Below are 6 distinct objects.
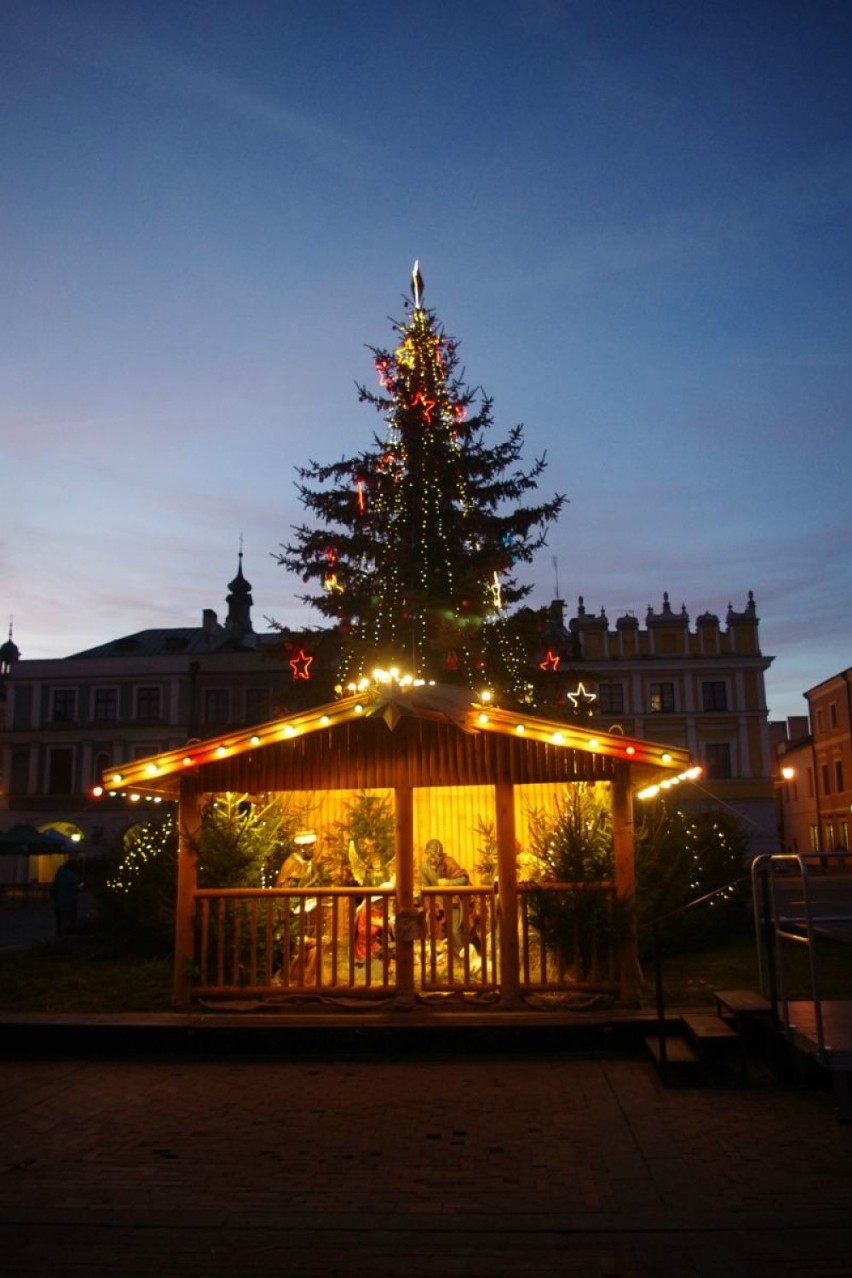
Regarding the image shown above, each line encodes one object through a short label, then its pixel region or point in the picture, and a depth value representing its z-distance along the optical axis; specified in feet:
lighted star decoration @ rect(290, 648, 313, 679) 64.95
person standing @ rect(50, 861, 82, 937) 68.28
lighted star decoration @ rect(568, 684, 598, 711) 62.03
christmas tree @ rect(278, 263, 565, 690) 62.34
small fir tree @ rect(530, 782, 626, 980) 33.58
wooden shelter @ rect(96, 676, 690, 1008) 33.55
